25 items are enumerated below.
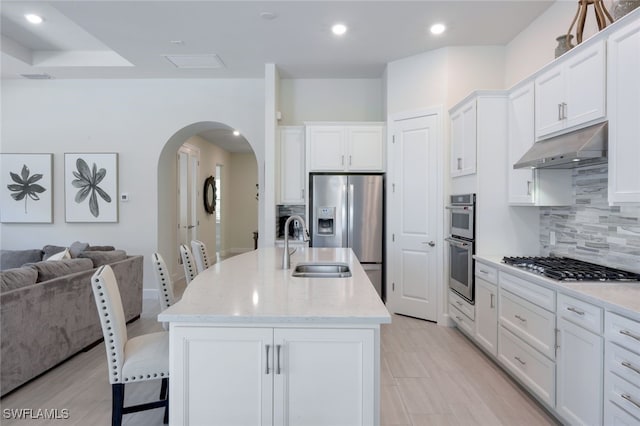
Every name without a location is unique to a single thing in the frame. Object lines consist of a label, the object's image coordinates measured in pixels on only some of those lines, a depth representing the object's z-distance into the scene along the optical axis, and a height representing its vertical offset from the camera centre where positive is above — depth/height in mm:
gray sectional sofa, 2475 -823
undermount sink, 2496 -423
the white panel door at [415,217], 4051 -87
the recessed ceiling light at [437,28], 3536 +1817
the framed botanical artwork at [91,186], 5090 +321
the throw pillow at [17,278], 2521 -513
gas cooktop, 2121 -385
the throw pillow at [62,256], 3529 -473
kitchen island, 1420 -638
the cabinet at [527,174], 2848 +300
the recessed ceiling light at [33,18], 3650 +1973
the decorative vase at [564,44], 2590 +1217
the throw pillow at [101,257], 3653 -497
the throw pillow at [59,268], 2896 -507
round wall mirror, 7820 +337
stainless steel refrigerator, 4480 -66
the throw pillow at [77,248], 4070 -454
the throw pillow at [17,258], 4254 -594
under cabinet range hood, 2086 +387
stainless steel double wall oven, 3336 -325
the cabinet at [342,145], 4586 +825
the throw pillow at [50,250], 4312 -505
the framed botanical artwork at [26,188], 5117 +291
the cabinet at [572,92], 2113 +780
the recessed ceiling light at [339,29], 3533 +1810
